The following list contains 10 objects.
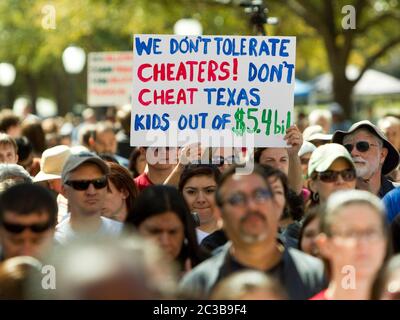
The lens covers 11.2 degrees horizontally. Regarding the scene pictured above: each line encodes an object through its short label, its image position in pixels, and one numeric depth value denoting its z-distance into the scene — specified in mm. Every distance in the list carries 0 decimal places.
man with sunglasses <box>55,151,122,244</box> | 11107
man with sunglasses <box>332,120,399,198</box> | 13313
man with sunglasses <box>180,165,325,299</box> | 8391
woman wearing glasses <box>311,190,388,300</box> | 7926
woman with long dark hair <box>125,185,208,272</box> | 9322
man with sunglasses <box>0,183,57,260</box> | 8920
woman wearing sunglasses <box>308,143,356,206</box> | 11407
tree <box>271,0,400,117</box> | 39098
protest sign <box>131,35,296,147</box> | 13199
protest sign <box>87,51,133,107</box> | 27188
